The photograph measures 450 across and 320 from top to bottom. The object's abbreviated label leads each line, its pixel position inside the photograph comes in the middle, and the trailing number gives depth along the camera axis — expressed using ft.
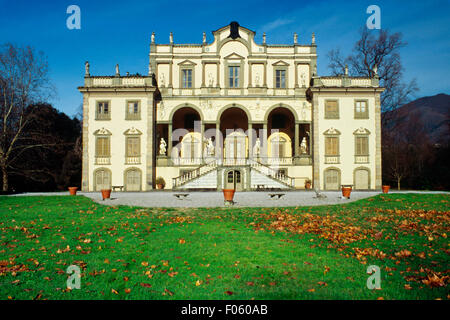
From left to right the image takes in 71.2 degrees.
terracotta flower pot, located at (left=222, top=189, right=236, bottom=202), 50.92
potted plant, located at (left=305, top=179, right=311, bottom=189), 94.17
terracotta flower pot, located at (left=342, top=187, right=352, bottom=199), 59.77
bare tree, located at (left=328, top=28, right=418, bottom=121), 113.52
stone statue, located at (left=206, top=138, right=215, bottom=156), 97.30
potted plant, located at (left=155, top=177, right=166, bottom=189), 94.60
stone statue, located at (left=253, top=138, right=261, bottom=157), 99.40
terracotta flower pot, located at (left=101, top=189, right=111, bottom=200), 62.23
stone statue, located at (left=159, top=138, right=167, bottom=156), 96.27
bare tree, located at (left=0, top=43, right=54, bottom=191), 89.76
